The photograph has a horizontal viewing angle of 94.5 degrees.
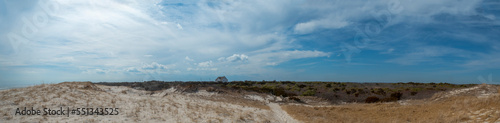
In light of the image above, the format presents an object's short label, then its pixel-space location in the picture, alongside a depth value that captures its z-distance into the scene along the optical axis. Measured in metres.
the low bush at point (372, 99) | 34.53
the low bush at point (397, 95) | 37.06
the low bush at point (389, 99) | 34.16
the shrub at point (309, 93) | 43.65
